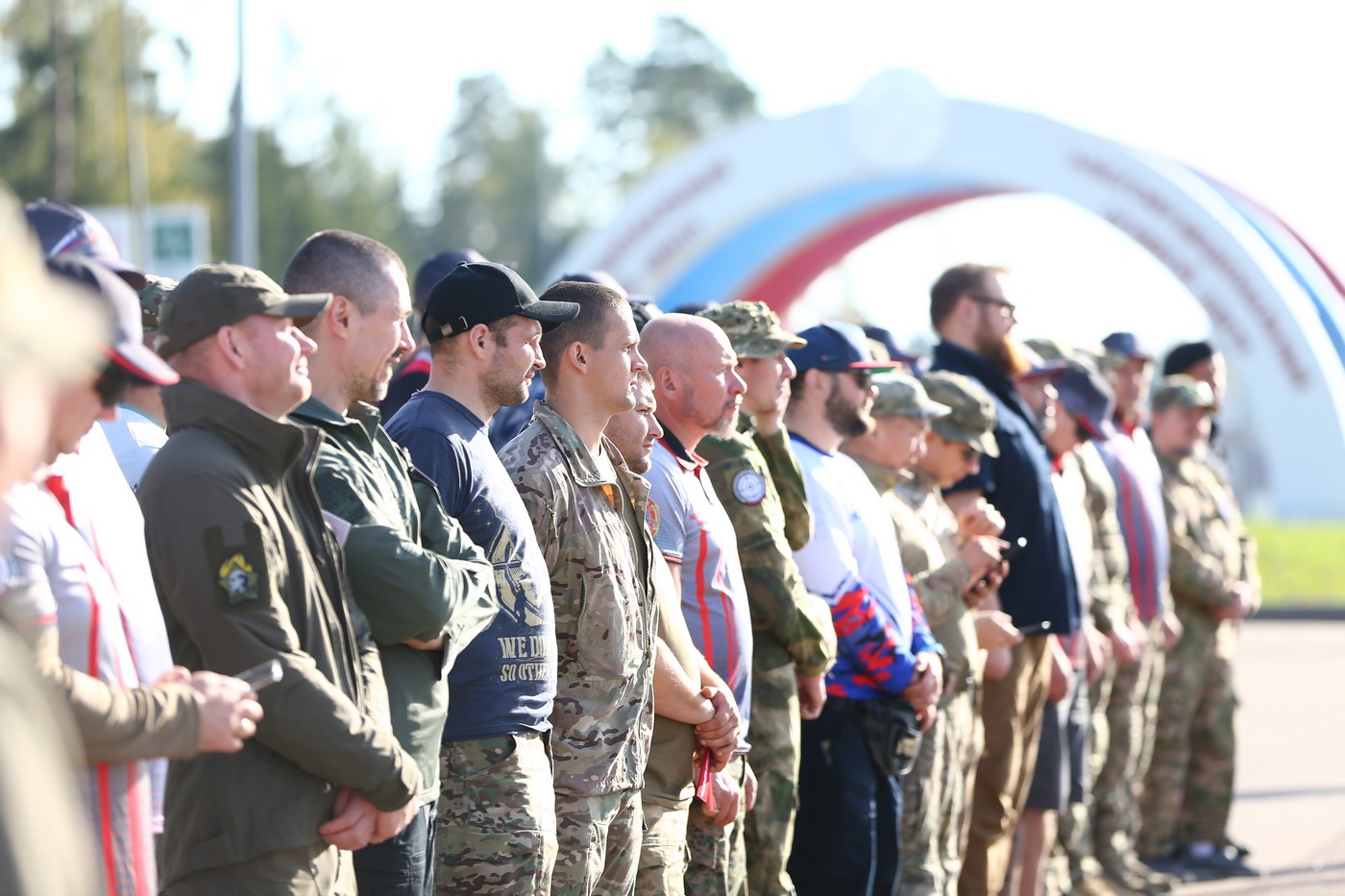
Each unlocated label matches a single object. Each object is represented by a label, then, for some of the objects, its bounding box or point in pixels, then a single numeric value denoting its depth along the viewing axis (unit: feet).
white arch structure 138.00
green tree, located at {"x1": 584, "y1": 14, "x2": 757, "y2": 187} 492.54
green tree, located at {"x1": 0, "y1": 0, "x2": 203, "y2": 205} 272.31
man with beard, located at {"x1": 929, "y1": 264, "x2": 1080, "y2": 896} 43.09
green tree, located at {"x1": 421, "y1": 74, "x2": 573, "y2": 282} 513.86
